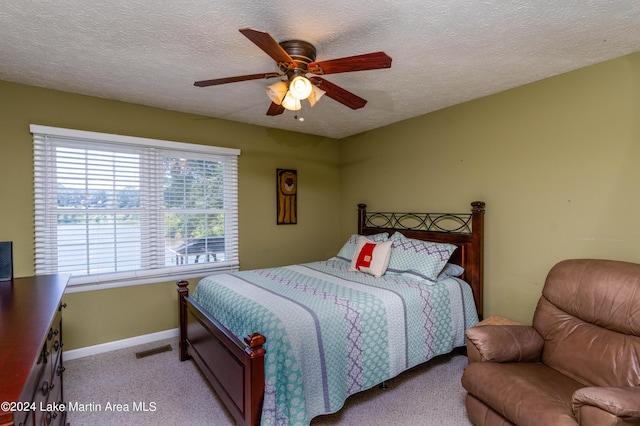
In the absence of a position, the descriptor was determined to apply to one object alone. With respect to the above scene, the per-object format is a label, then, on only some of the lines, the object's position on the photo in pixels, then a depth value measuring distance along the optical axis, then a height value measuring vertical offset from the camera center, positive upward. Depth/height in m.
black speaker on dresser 2.11 -0.32
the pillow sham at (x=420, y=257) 2.84 -0.44
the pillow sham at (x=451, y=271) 2.97 -0.58
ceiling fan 1.61 +0.78
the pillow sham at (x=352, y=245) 3.57 -0.41
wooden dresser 0.90 -0.48
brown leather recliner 1.62 -0.84
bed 1.78 -0.77
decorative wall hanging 4.21 +0.19
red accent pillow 3.07 -0.47
